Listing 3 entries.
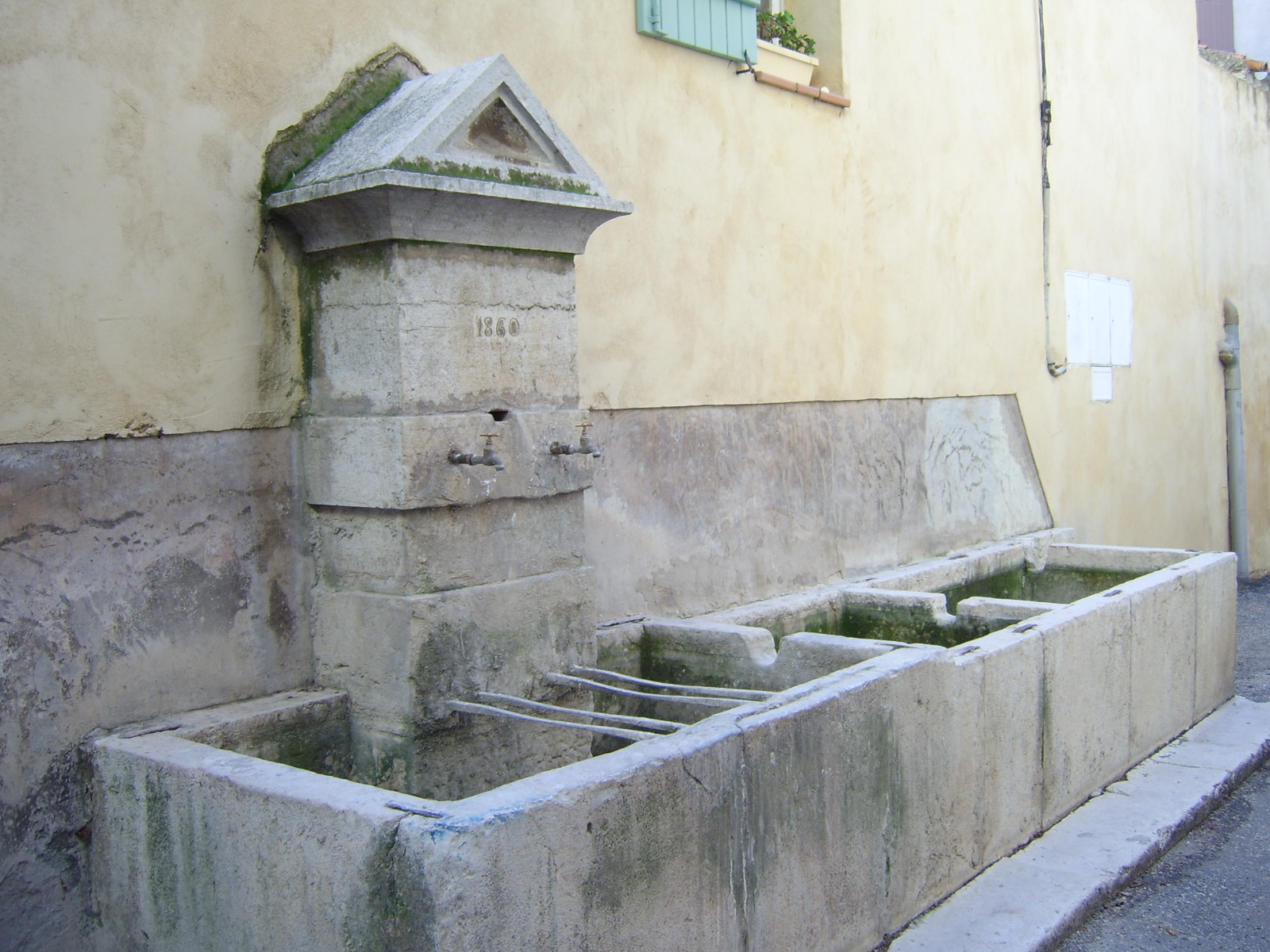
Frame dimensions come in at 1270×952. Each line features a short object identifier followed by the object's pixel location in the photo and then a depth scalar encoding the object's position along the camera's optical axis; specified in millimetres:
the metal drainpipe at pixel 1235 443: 10781
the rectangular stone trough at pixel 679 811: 2330
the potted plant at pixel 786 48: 5621
